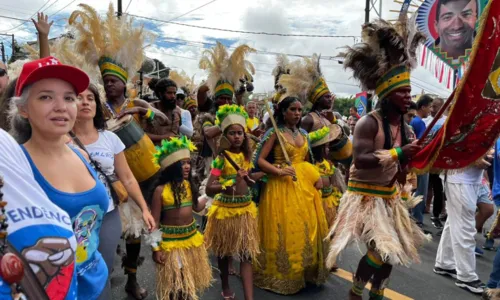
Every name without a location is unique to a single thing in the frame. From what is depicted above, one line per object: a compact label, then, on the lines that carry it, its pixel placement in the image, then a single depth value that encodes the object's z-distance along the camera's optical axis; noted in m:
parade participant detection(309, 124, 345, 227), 4.57
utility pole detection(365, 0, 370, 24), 17.11
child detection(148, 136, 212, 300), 3.28
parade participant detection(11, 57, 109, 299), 1.63
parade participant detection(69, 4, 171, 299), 3.84
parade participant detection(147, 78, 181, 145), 4.65
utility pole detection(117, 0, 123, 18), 15.04
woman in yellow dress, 3.99
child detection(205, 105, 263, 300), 3.72
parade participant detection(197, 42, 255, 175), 5.47
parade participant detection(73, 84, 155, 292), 2.72
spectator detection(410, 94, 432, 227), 6.68
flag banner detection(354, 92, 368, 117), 11.47
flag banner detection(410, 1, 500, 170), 2.69
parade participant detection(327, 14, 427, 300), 3.31
